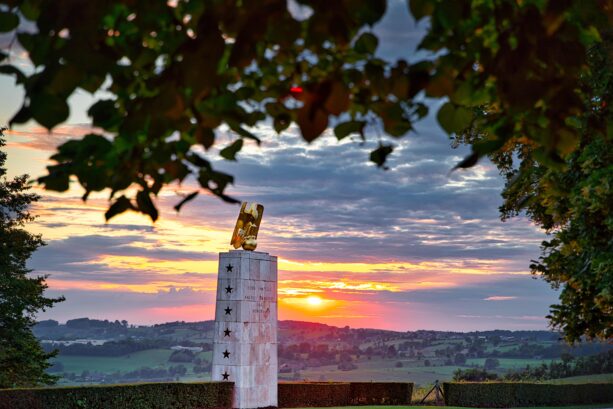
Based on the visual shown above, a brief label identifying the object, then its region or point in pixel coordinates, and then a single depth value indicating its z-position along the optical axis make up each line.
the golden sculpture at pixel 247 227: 30.14
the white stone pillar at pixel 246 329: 28.55
